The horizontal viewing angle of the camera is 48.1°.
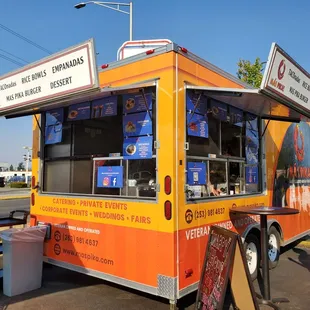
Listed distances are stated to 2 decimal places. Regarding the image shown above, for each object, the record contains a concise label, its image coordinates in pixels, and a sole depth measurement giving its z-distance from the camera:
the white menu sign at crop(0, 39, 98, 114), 3.70
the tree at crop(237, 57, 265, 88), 14.21
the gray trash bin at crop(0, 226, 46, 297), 4.52
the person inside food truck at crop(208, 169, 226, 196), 4.68
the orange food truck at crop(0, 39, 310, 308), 3.85
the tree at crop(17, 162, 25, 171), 127.65
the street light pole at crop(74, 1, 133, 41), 13.69
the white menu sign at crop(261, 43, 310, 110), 3.68
